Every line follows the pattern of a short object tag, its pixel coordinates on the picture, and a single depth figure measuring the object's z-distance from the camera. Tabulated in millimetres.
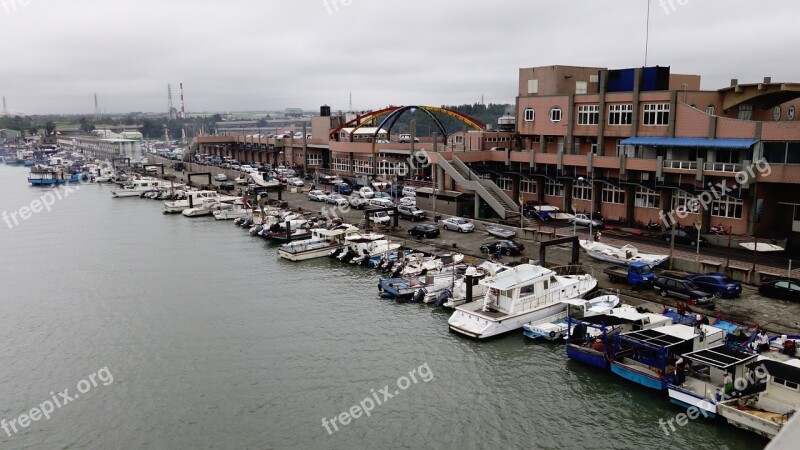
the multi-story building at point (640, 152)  36000
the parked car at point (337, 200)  55650
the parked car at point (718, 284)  27031
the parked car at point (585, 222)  41084
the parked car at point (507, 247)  35688
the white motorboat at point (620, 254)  31772
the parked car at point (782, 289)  26188
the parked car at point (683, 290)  26109
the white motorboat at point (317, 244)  40219
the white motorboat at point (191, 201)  61438
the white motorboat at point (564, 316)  24969
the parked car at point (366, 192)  55531
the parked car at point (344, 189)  63322
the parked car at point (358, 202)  53844
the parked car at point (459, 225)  42406
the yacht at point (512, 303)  25547
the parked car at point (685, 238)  35906
